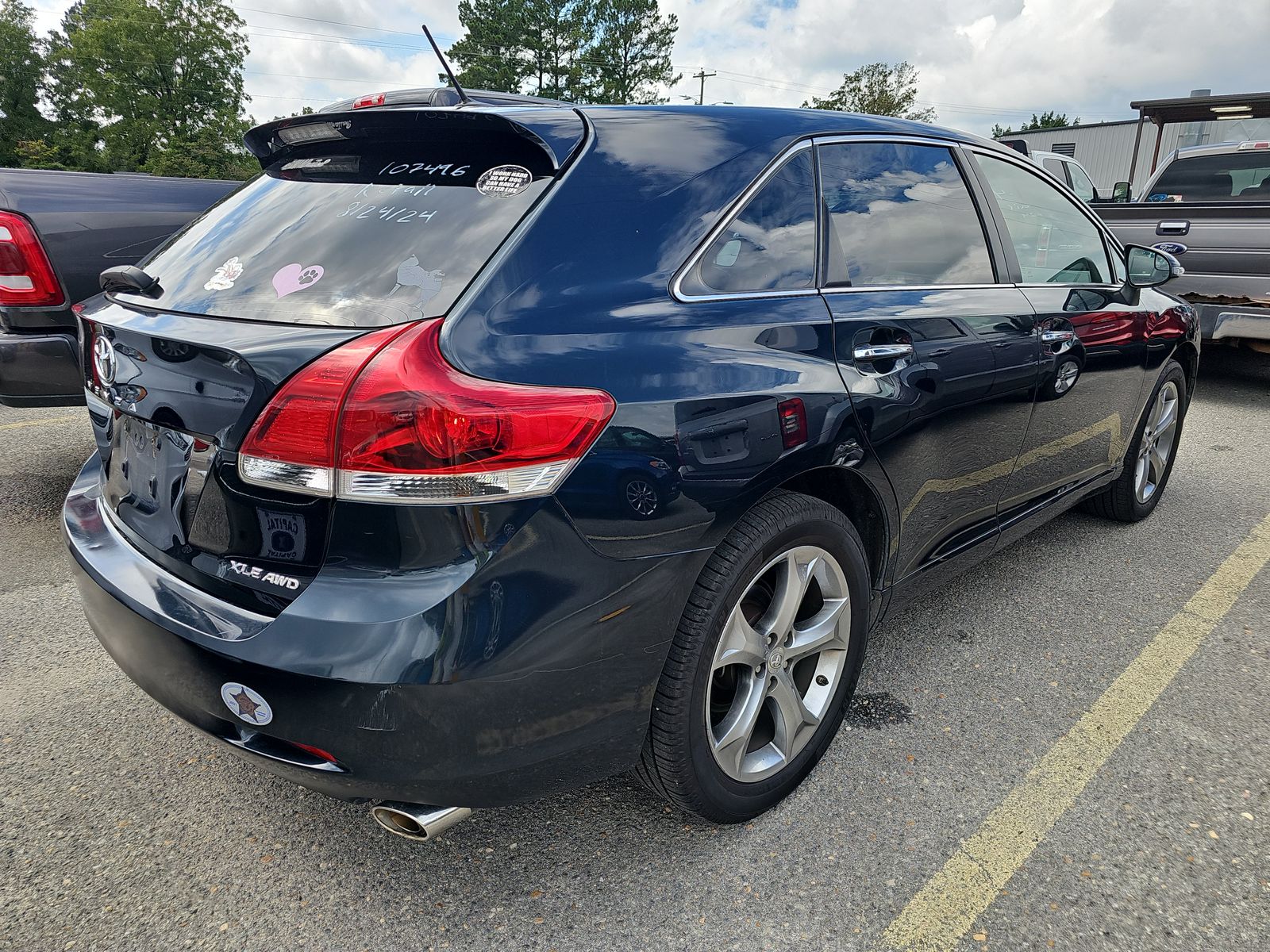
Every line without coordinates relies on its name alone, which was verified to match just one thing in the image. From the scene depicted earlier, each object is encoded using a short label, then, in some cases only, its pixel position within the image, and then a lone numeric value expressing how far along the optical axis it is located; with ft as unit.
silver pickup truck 19.94
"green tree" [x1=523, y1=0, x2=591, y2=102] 188.14
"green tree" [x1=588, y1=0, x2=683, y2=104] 191.52
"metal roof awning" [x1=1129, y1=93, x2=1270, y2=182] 27.14
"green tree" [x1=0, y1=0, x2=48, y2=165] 183.42
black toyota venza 4.77
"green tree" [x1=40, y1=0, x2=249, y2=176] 161.07
